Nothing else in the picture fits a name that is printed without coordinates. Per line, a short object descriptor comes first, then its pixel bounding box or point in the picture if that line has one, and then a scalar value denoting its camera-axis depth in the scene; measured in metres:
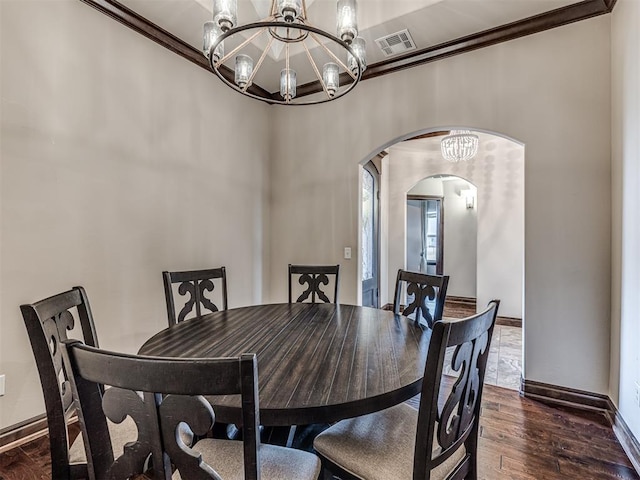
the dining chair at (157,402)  0.68
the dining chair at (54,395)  1.06
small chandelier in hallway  4.36
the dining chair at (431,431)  0.97
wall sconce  6.67
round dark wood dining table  1.01
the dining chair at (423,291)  1.92
